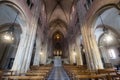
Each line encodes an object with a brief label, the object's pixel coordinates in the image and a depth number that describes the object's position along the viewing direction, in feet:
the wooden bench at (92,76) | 13.24
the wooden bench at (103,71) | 18.00
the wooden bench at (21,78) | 13.55
